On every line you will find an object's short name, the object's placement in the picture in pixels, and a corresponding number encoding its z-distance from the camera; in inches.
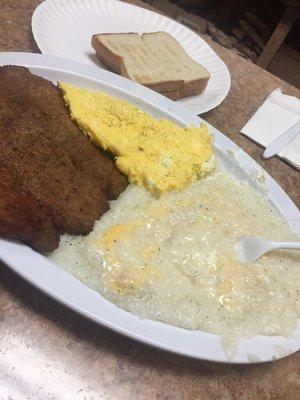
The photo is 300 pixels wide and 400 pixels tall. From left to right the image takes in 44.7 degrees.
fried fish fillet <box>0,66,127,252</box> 8.5
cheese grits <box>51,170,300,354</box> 8.6
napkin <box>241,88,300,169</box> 15.1
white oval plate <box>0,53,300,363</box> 7.9
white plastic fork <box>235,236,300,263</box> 9.8
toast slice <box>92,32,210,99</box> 14.8
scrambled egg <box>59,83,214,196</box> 10.4
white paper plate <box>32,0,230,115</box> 14.8
